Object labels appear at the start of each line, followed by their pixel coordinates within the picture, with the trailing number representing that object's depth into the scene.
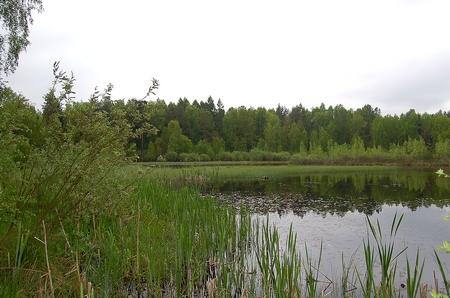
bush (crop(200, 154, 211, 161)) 52.75
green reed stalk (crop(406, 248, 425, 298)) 2.81
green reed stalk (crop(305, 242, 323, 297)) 3.49
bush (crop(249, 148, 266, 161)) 50.67
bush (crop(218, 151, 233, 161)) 54.75
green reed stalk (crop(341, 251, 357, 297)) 4.18
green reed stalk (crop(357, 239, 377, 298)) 3.16
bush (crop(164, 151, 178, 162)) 49.66
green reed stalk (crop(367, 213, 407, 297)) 2.99
